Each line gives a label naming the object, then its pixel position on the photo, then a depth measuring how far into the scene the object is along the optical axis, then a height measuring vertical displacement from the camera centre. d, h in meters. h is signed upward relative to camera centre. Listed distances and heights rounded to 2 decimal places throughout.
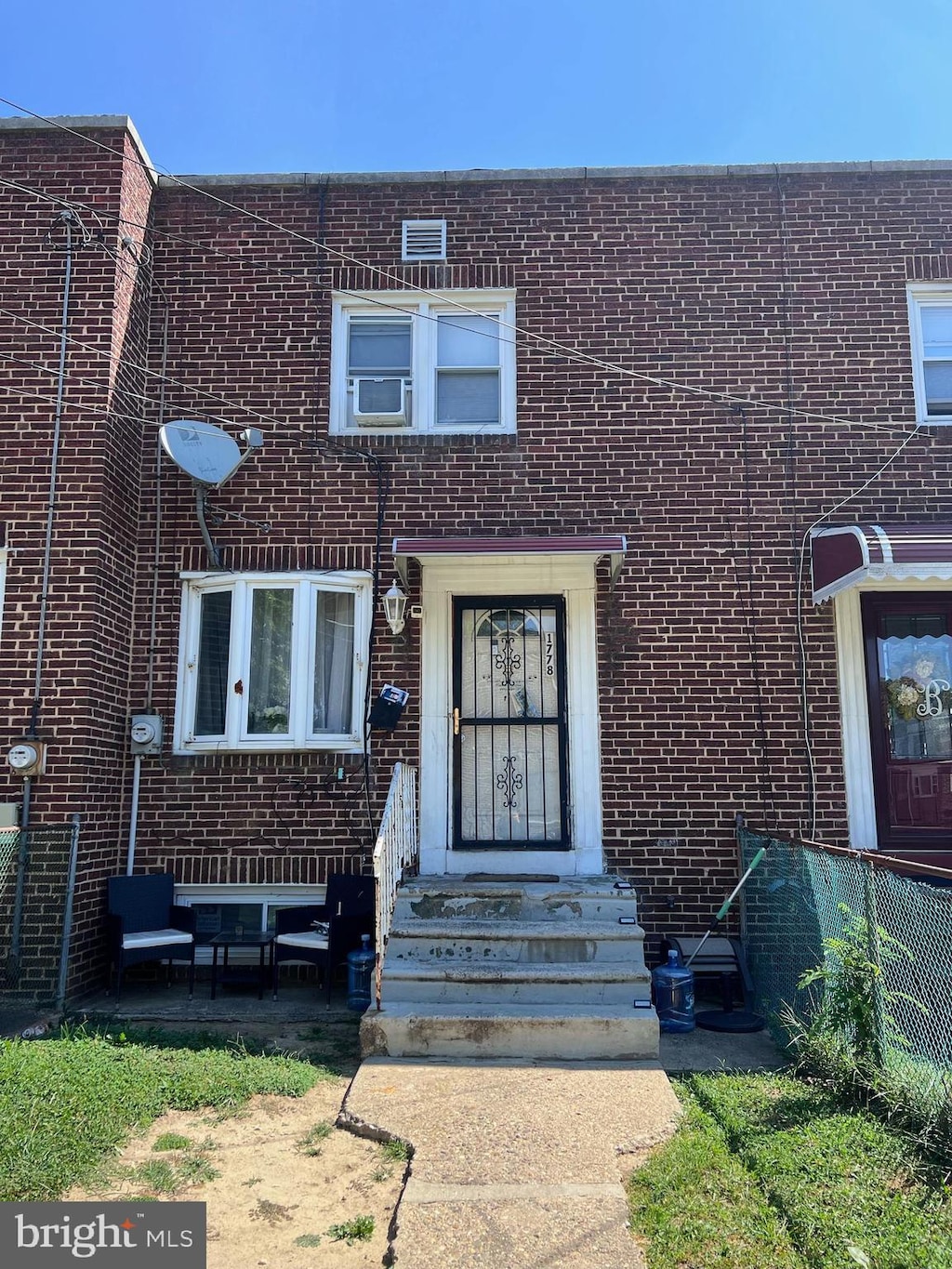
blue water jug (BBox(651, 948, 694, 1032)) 6.25 -1.47
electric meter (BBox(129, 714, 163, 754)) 7.58 +0.31
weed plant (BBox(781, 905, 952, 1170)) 4.20 -1.36
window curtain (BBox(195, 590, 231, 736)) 7.80 +0.91
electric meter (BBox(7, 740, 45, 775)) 6.79 +0.11
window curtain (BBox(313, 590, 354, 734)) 7.82 +0.92
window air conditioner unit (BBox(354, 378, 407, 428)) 8.14 +3.22
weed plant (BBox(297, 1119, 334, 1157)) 4.36 -1.71
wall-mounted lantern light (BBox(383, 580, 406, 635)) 7.53 +1.32
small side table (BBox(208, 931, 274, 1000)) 6.88 -1.25
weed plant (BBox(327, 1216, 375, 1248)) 3.61 -1.74
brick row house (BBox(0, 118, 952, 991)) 7.46 +2.19
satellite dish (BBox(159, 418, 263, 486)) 7.53 +2.61
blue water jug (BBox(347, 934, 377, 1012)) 6.65 -1.40
